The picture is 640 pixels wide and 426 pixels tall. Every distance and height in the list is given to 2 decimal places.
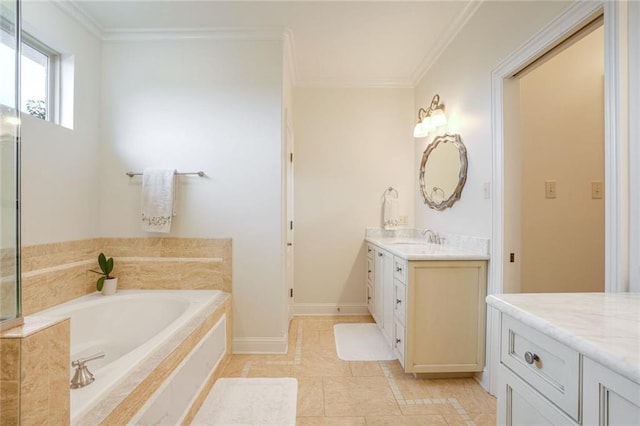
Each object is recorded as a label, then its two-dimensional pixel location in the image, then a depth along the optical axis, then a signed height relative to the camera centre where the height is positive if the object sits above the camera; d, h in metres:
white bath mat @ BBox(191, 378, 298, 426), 1.57 -1.11
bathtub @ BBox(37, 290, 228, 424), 1.39 -0.68
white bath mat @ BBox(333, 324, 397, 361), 2.29 -1.12
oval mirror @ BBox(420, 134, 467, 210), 2.24 +0.36
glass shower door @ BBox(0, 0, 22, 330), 0.71 +0.11
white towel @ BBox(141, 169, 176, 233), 2.28 +0.10
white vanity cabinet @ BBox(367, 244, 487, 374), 1.90 -0.67
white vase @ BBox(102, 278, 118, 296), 2.21 -0.58
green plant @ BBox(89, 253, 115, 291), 2.21 -0.44
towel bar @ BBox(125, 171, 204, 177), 2.33 +0.30
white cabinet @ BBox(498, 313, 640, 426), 0.54 -0.38
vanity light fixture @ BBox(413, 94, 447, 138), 2.49 +0.85
